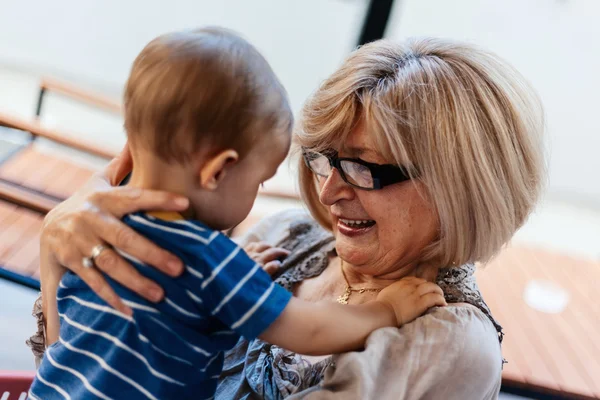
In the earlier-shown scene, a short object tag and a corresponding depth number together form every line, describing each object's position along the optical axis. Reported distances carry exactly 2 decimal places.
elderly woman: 1.32
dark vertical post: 3.62
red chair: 1.76
